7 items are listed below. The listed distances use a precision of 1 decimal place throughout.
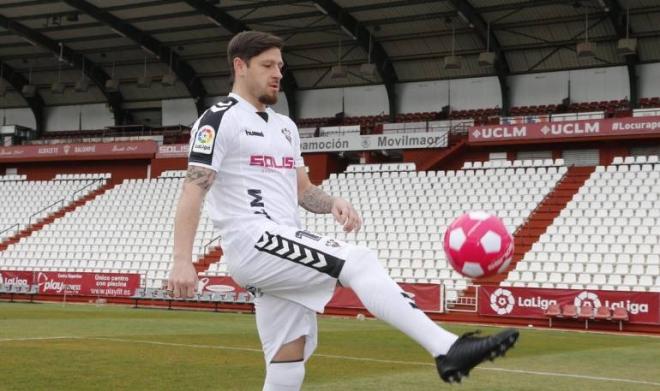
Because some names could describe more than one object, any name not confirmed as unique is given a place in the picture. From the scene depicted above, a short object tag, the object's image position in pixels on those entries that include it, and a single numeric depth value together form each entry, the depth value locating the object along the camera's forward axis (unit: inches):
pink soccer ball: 192.1
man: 164.7
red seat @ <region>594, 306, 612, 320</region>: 819.4
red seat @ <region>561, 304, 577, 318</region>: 831.7
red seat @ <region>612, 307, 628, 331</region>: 814.5
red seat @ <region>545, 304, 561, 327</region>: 839.7
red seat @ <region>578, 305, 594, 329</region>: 826.2
